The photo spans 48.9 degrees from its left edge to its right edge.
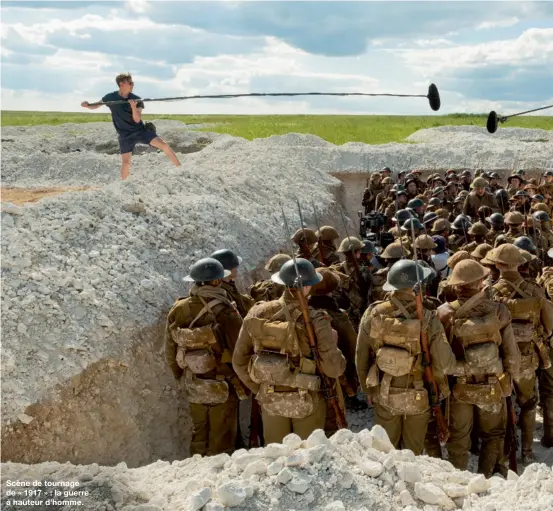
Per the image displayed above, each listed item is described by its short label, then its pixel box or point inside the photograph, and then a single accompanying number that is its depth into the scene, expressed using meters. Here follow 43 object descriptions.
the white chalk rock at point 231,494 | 4.00
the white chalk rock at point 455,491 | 4.35
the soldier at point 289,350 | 5.40
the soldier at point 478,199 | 13.95
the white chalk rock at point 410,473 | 4.41
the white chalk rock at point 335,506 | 3.95
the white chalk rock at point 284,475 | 4.18
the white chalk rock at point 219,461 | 4.68
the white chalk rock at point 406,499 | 4.23
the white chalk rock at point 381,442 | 4.83
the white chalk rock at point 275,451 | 4.48
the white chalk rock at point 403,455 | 4.65
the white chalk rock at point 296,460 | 4.29
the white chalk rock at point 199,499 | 4.05
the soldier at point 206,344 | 6.18
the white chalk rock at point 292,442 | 4.60
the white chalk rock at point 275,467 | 4.29
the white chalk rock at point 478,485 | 4.38
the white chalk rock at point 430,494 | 4.24
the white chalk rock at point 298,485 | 4.16
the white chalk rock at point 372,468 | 4.40
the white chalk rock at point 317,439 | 4.55
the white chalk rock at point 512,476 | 4.68
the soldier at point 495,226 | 10.42
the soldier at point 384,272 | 7.81
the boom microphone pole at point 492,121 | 12.57
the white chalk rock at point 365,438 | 4.78
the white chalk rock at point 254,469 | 4.33
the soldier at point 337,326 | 6.28
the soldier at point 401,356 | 5.38
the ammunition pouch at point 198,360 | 6.16
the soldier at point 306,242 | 8.78
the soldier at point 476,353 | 5.65
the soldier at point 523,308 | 6.54
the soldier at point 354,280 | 8.20
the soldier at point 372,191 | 18.59
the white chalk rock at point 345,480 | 4.23
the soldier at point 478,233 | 9.80
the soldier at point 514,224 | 9.72
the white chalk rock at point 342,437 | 4.76
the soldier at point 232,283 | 6.80
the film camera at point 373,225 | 12.09
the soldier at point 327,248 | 8.82
